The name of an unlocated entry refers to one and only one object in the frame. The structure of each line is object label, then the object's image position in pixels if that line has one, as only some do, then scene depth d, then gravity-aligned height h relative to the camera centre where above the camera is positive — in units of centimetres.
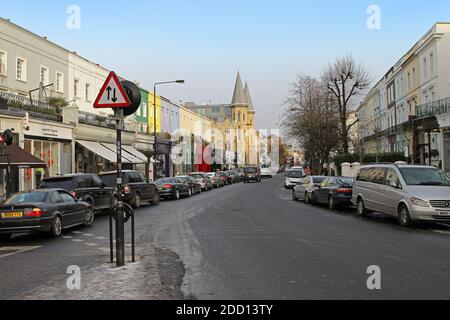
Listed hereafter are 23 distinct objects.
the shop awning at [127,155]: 3683 +77
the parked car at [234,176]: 5853 -152
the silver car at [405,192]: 1359 -94
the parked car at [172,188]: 2836 -141
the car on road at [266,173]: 7981 -164
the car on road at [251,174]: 5906 -135
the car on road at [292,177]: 4112 -123
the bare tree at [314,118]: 4969 +464
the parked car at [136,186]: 2171 -103
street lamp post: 4266 -16
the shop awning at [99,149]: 3273 +109
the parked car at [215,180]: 4503 -152
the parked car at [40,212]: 1272 -126
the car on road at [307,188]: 2362 -126
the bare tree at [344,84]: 4809 +773
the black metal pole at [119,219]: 830 -92
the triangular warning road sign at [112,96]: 854 +122
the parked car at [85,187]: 1758 -79
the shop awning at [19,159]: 2060 +31
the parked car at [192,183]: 3193 -135
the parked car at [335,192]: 2006 -128
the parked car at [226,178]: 5164 -162
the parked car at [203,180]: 3934 -135
